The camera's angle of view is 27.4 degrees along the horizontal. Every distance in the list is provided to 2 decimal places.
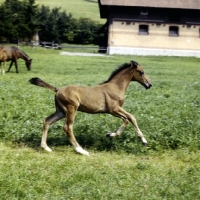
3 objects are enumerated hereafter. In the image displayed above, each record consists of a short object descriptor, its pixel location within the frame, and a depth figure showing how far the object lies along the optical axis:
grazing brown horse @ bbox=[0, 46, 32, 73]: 23.88
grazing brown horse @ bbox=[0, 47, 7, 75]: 23.16
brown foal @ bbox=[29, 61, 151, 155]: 7.58
